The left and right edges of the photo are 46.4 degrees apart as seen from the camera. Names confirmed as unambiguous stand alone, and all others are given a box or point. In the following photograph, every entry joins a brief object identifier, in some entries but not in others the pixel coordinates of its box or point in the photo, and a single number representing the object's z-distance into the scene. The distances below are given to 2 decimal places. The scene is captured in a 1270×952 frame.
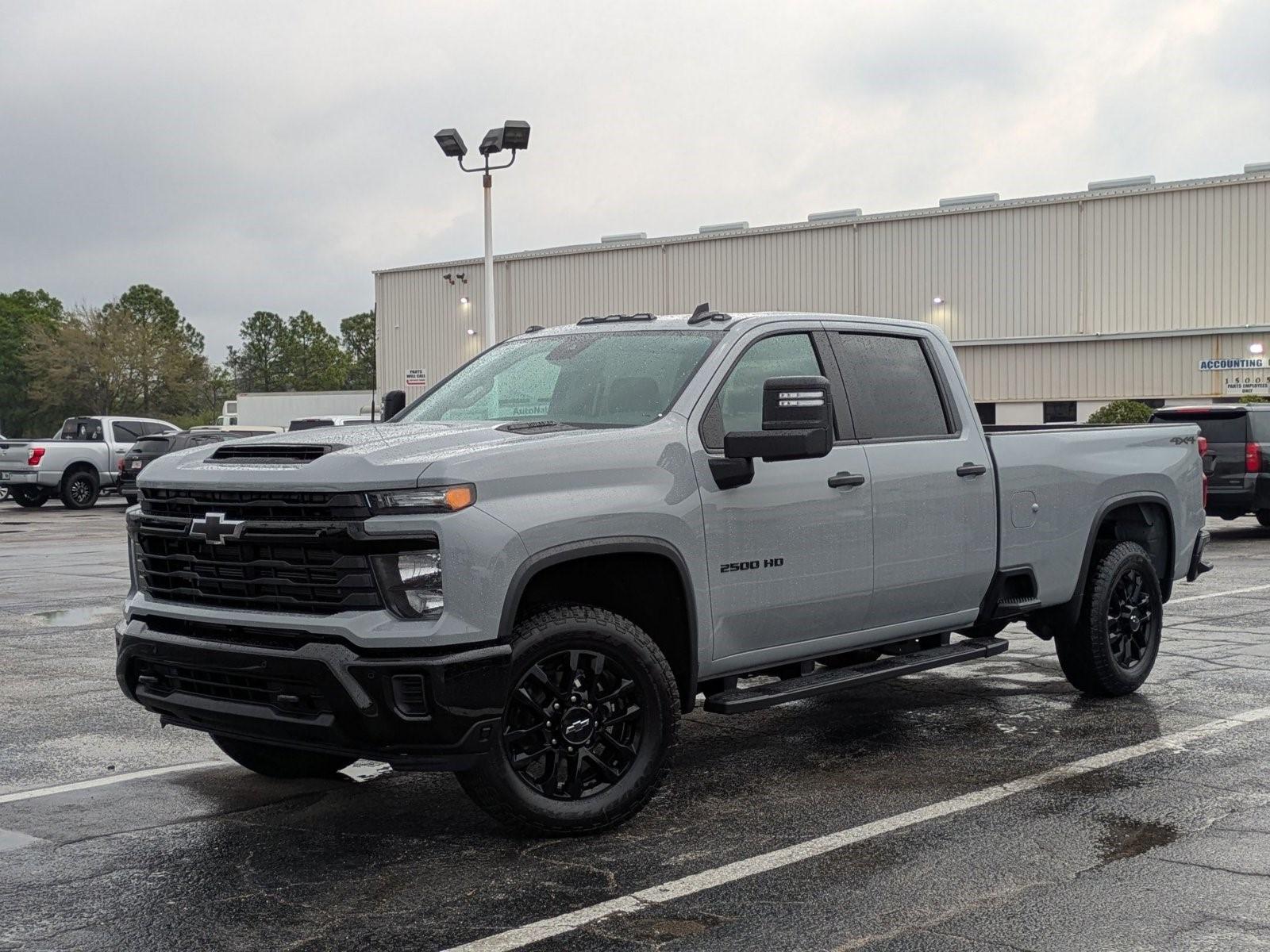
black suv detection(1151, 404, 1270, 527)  19.05
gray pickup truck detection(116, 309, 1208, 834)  5.00
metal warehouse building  42.34
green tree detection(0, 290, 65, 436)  97.78
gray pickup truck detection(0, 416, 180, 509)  30.05
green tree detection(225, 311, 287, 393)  150.62
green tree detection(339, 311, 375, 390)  144.38
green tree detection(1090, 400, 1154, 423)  35.31
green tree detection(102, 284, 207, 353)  120.56
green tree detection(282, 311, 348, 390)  145.88
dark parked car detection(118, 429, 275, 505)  27.07
